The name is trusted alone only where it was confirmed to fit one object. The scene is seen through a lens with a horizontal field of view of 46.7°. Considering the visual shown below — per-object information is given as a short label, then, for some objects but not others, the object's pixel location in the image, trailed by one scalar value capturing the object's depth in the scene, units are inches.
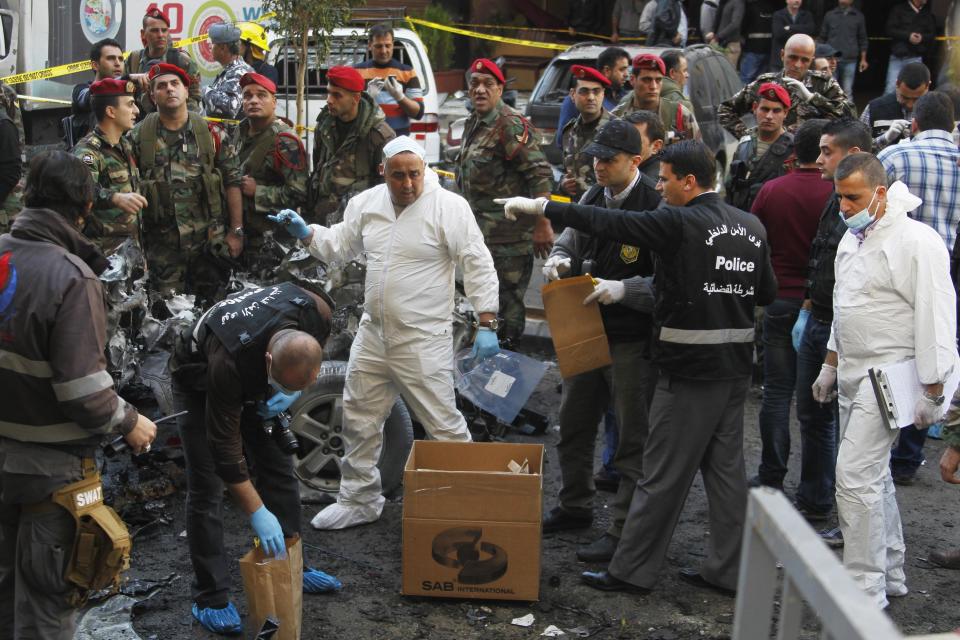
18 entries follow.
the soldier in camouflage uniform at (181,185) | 290.5
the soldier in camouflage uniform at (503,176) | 308.8
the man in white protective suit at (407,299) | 215.6
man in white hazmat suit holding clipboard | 182.4
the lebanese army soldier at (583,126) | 316.2
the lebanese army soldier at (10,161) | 282.8
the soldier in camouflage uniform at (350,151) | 301.6
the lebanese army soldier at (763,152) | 281.1
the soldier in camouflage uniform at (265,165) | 301.7
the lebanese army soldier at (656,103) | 311.4
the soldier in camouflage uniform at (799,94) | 320.8
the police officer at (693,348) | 191.6
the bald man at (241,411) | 167.5
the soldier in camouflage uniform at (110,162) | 273.1
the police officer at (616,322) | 211.2
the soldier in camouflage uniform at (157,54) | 368.2
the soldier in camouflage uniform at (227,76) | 375.2
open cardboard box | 193.8
